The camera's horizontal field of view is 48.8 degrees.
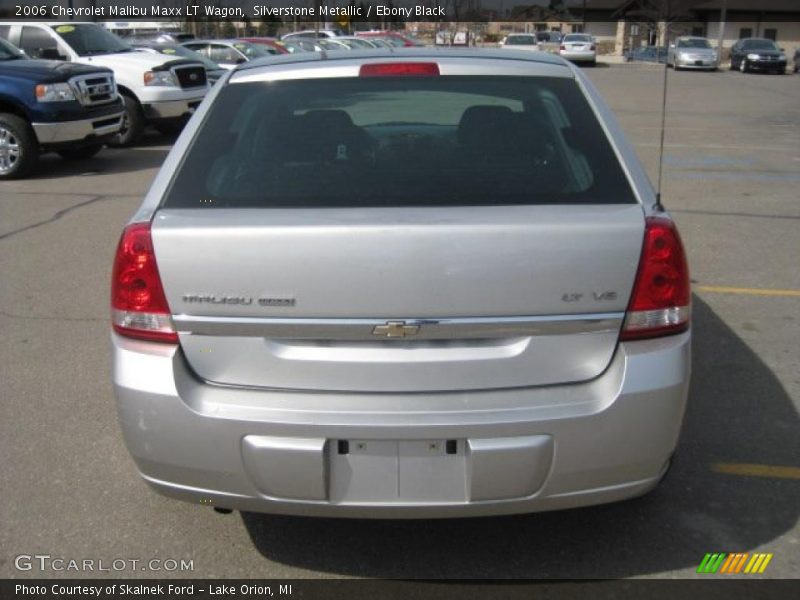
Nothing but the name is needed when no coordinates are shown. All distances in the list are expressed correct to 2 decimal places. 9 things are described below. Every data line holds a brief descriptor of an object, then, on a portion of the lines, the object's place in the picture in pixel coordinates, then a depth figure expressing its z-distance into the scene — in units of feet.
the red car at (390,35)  123.71
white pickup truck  44.47
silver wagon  8.78
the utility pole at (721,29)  145.13
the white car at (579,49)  145.89
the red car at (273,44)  69.82
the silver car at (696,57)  126.62
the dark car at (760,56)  124.26
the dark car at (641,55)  127.67
